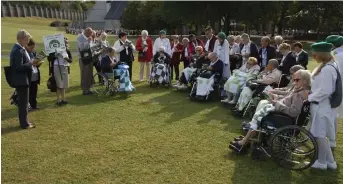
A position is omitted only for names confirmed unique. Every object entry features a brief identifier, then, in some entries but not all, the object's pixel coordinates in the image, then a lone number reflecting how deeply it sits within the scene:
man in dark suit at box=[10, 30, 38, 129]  5.94
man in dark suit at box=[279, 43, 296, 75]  7.45
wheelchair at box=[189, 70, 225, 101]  8.57
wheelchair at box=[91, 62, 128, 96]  8.97
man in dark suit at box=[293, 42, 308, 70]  7.93
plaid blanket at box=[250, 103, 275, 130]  4.84
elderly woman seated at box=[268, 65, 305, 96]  5.64
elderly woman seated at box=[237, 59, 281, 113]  6.92
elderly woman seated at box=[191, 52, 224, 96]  8.49
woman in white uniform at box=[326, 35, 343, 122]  5.46
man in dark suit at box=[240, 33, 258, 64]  9.46
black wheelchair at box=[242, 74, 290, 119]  6.83
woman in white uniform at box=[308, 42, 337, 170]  4.32
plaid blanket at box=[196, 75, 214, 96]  8.48
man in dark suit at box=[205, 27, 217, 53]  10.08
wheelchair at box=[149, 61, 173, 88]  10.41
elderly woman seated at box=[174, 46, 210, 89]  9.69
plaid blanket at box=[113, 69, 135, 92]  8.90
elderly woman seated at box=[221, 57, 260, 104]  7.84
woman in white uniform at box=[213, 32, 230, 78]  9.20
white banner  7.45
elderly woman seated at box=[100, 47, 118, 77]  8.92
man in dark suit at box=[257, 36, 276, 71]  8.71
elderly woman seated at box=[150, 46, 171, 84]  10.39
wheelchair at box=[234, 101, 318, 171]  4.54
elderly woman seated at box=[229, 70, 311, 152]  4.72
